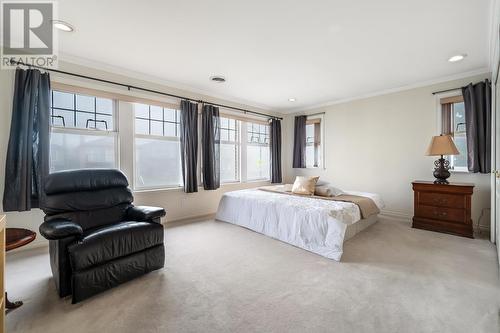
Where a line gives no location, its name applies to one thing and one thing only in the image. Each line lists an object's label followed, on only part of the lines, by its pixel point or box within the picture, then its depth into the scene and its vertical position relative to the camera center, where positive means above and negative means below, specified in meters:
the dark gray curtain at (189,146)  4.02 +0.34
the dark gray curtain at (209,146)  4.32 +0.37
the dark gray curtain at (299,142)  5.58 +0.55
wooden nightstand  3.18 -0.65
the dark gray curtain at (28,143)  2.60 +0.28
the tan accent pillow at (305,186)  3.75 -0.36
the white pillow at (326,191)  3.62 -0.43
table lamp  3.23 +0.17
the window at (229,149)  4.92 +0.35
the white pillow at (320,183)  3.93 -0.32
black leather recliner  1.78 -0.59
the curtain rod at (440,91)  3.63 +1.17
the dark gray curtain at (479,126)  3.23 +0.53
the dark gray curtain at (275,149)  5.69 +0.38
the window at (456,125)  3.59 +0.61
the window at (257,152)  5.43 +0.32
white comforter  2.63 -0.71
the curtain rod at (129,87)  2.79 +1.22
